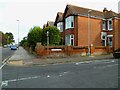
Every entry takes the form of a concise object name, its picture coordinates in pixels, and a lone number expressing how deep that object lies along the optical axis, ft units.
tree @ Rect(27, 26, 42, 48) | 43.39
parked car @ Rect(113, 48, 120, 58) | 35.50
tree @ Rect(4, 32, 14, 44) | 183.50
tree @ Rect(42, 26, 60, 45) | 40.61
